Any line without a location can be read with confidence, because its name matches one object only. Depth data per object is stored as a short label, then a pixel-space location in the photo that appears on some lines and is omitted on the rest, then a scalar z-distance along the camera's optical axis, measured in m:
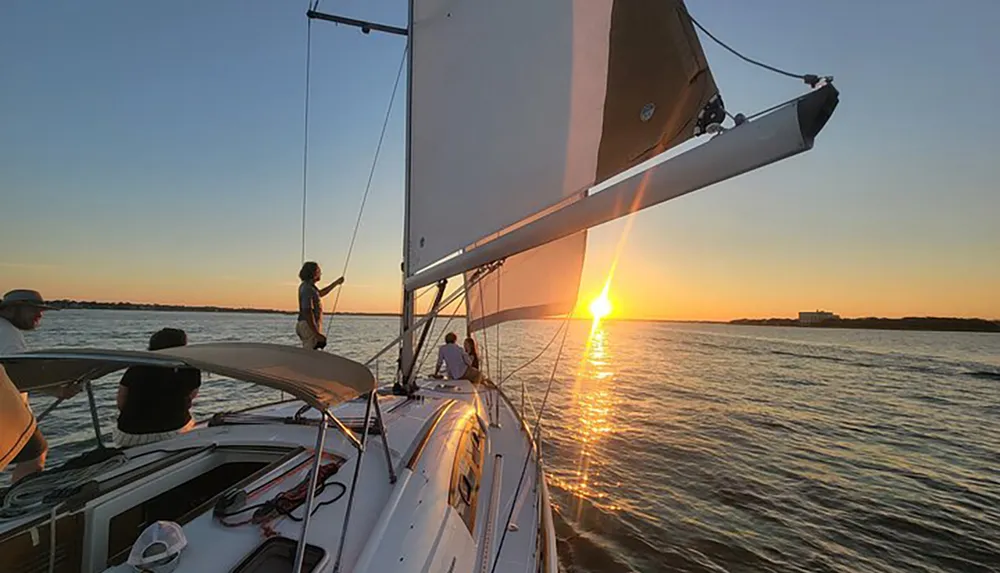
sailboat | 2.01
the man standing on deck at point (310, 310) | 5.87
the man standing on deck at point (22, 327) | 3.37
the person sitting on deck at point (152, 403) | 3.69
